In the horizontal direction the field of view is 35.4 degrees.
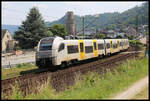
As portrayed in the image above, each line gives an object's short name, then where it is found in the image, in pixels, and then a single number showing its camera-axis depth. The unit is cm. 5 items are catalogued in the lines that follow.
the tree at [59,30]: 7695
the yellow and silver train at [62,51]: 1941
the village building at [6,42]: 7106
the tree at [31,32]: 4478
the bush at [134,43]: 6739
